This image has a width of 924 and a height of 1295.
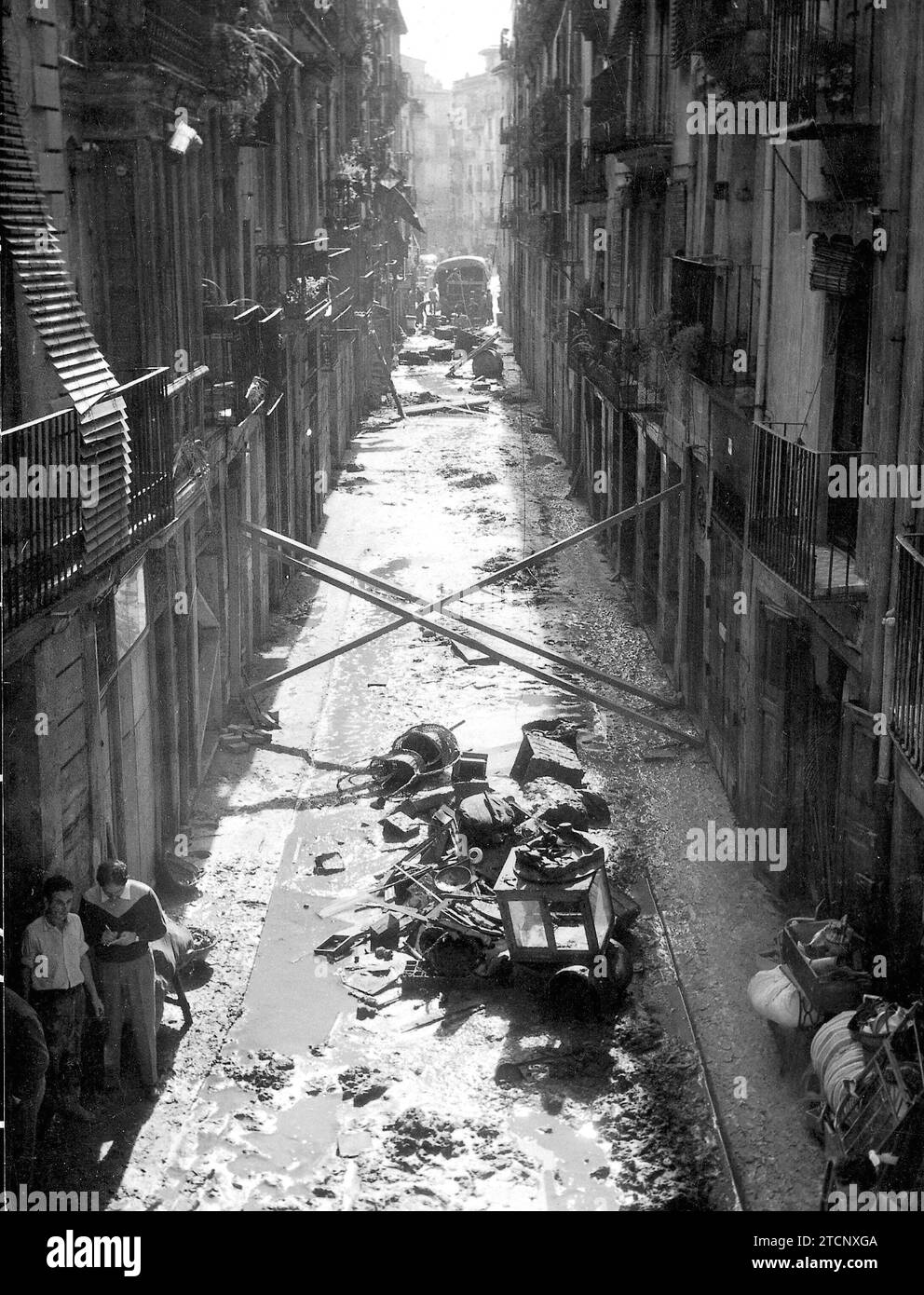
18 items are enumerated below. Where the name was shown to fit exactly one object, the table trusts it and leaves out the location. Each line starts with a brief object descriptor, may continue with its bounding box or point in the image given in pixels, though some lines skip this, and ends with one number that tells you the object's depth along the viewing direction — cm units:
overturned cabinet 1393
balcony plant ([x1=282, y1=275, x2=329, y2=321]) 2673
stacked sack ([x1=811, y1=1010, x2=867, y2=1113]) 1097
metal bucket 1952
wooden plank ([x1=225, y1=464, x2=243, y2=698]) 2160
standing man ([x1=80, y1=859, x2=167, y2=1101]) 1200
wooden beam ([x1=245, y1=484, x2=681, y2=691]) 2069
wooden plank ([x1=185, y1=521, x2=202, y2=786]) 1847
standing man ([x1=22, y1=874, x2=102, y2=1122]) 1123
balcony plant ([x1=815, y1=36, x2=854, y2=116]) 1302
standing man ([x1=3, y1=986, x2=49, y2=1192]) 1067
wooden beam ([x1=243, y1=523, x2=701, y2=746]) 2022
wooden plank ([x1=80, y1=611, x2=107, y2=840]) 1296
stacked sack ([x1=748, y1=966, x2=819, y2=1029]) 1226
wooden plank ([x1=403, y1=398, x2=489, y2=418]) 5309
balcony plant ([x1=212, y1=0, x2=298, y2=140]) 1809
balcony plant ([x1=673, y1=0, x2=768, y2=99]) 1709
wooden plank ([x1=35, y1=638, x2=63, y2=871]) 1180
